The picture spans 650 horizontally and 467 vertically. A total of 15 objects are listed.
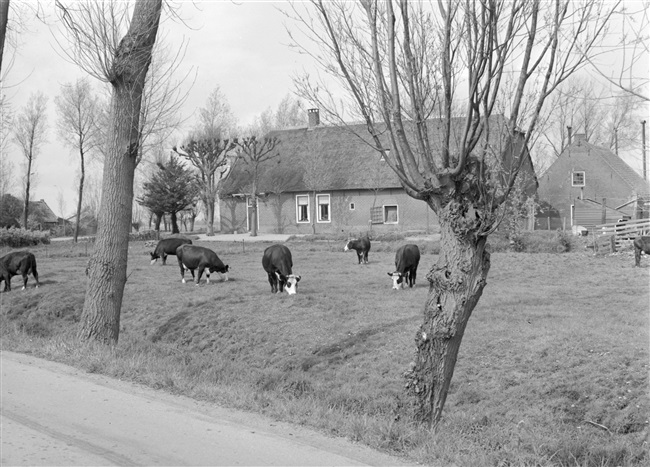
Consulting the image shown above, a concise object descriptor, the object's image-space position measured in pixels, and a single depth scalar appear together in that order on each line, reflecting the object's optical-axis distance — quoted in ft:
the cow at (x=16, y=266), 67.77
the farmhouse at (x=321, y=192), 143.13
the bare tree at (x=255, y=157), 150.00
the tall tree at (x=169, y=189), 164.96
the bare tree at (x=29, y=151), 184.75
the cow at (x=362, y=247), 83.41
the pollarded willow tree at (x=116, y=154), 33.30
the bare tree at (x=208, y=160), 155.53
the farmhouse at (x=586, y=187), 170.60
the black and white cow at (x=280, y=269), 55.31
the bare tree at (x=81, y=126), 170.19
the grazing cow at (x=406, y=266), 59.85
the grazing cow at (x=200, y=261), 65.82
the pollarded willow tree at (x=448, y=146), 19.94
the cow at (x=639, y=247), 71.67
